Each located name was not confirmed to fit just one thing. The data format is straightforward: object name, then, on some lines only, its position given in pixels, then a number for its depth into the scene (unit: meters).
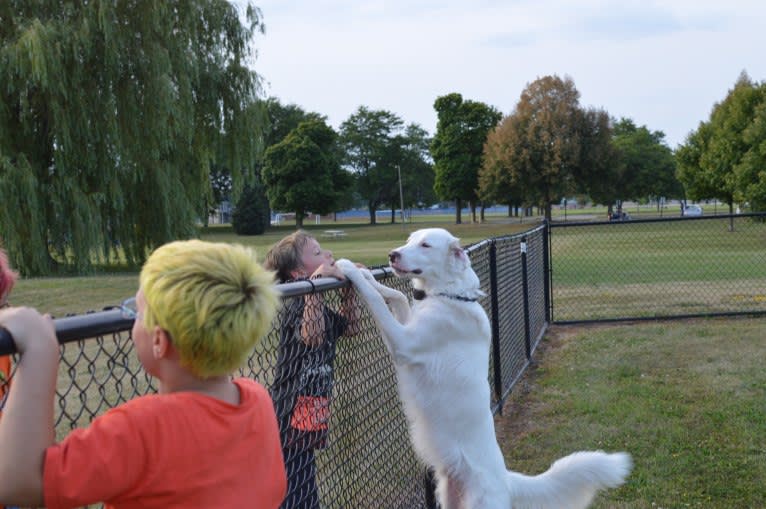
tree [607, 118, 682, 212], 73.81
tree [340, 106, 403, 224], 87.62
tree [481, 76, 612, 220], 55.16
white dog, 3.51
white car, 86.74
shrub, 66.94
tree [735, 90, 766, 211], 33.41
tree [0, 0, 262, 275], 18.88
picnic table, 56.30
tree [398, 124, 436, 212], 89.62
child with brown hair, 2.83
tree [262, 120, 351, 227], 70.69
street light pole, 80.29
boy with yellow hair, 1.23
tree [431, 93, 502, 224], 71.00
